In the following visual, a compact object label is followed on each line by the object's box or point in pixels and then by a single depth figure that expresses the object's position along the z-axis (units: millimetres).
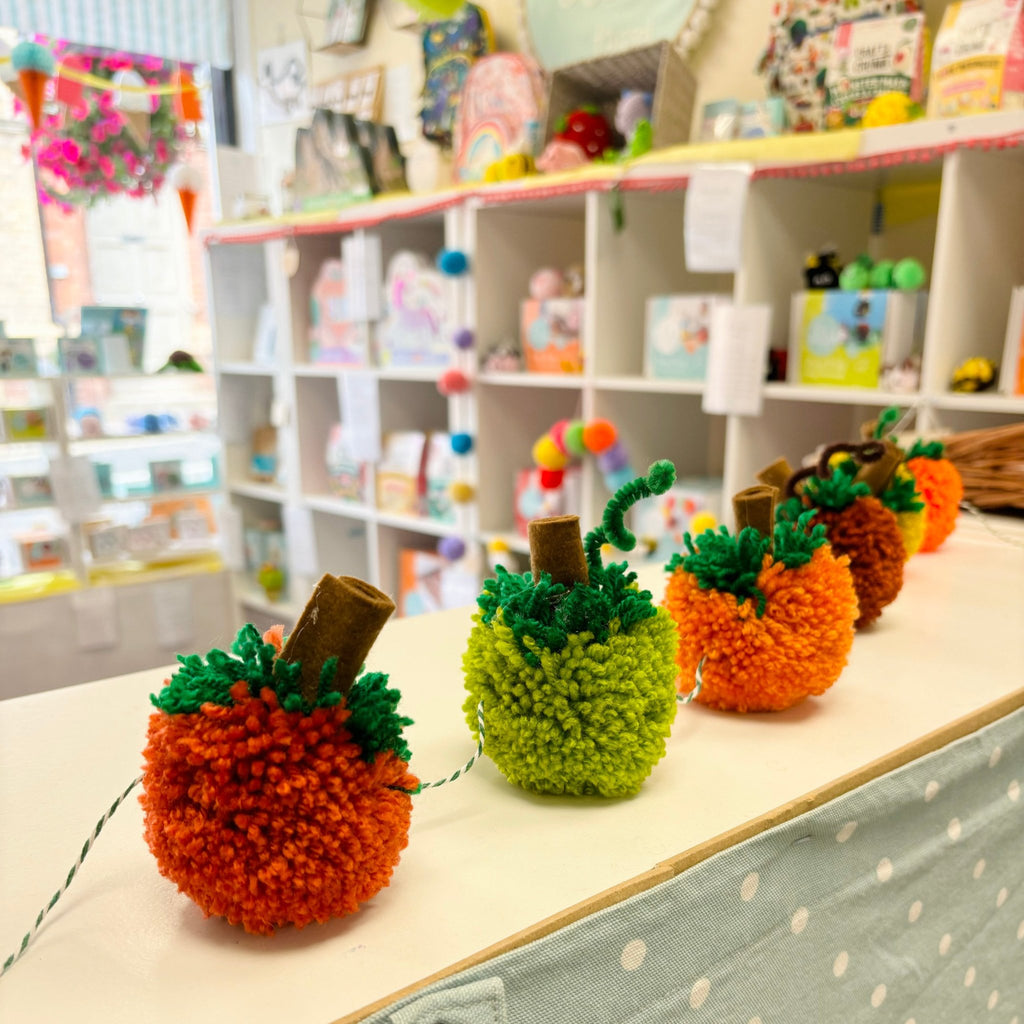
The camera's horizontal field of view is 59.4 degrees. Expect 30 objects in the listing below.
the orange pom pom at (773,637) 647
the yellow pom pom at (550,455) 2051
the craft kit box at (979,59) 1389
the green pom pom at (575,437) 1954
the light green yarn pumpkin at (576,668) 532
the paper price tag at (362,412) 2525
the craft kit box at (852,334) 1550
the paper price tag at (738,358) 1657
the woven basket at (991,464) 1233
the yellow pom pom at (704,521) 1764
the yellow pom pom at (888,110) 1549
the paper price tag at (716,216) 1628
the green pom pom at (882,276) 1582
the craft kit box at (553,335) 2037
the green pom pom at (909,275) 1519
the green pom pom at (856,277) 1596
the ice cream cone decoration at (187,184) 2766
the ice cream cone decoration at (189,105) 3096
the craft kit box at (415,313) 2307
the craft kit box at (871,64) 1625
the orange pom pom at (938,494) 1097
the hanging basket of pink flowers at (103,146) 3330
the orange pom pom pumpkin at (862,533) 830
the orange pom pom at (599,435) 1912
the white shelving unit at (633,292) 1472
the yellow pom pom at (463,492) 2258
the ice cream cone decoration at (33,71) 2172
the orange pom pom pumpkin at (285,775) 426
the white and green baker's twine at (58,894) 409
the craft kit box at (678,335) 1806
